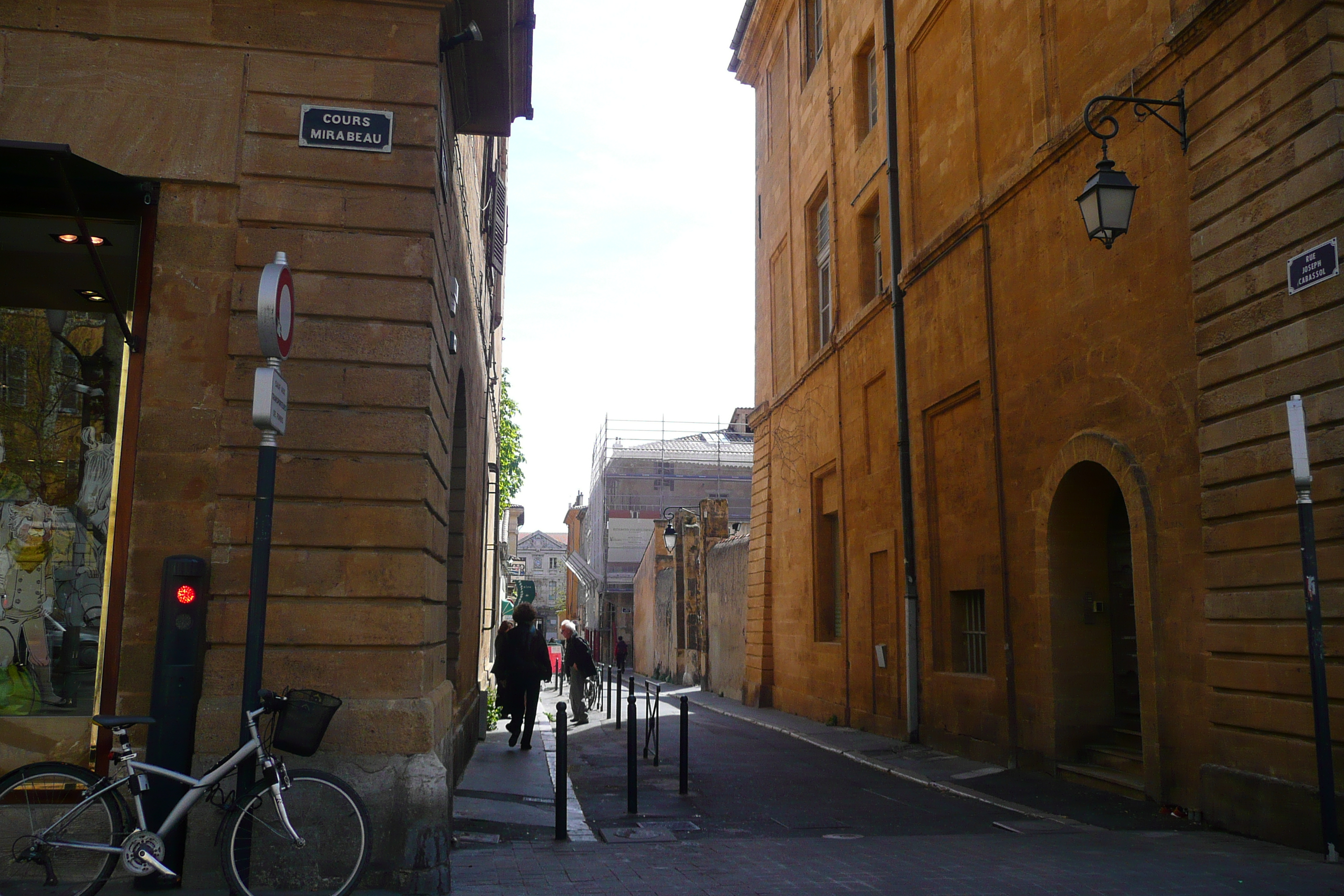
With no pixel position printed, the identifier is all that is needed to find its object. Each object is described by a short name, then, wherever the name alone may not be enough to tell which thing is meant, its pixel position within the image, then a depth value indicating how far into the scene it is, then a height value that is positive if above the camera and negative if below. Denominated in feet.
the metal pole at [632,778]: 28.27 -4.11
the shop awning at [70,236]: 21.21 +7.62
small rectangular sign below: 16.96 +3.29
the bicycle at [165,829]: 16.83 -3.36
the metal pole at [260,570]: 17.11 +0.69
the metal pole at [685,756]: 31.45 -3.94
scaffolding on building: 179.93 +21.99
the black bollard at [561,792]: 23.71 -3.75
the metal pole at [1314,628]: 21.24 -0.07
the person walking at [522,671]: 43.65 -2.17
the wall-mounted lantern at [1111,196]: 28.37 +10.97
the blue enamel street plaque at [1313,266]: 22.41 +7.39
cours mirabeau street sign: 21.91 +9.58
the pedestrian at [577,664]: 54.60 -2.38
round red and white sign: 16.85 +4.64
